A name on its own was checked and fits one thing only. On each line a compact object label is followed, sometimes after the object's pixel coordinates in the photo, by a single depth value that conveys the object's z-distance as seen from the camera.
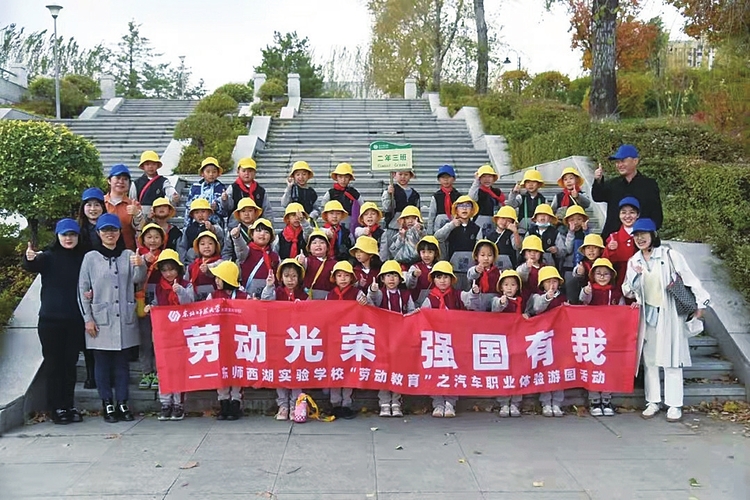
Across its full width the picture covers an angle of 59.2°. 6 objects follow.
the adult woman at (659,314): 5.91
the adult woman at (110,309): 5.71
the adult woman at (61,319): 5.73
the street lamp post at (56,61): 21.59
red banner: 5.93
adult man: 6.75
